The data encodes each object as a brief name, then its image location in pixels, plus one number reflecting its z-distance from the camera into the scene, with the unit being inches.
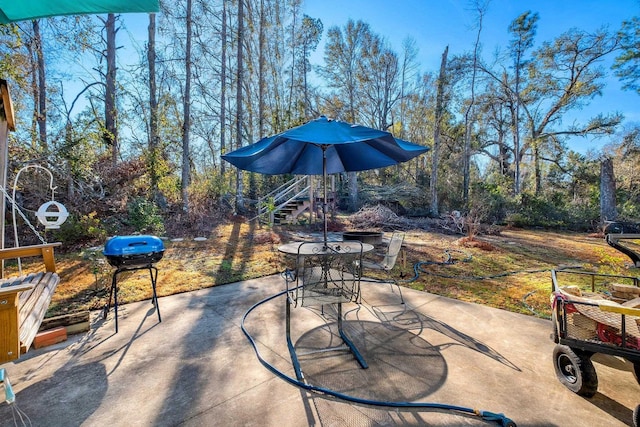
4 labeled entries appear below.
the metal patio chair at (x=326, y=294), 87.7
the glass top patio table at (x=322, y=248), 98.3
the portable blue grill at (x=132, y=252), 103.4
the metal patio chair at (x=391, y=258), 132.4
